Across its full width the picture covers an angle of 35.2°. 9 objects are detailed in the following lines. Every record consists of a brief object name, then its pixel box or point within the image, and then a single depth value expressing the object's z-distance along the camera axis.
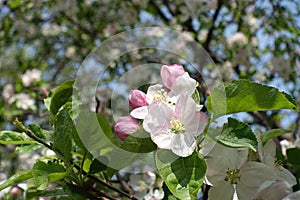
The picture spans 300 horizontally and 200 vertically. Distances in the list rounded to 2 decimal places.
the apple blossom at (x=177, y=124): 0.81
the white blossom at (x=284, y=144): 1.73
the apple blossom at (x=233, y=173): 0.85
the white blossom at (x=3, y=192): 1.46
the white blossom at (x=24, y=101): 2.96
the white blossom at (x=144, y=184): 1.25
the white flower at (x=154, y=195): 1.20
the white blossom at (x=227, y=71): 3.06
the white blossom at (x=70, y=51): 4.18
